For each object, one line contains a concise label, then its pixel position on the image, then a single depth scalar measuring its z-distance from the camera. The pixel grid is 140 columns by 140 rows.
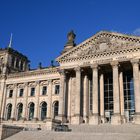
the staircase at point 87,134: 27.02
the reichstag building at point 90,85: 41.97
